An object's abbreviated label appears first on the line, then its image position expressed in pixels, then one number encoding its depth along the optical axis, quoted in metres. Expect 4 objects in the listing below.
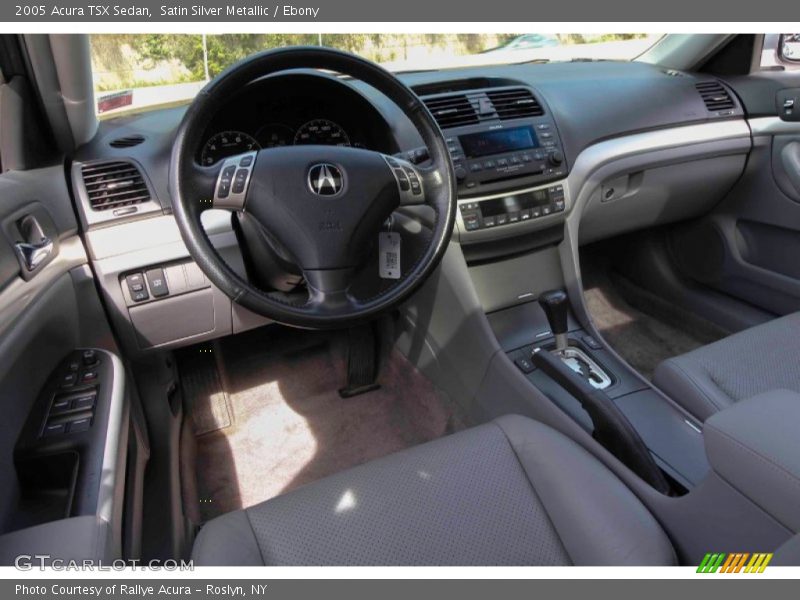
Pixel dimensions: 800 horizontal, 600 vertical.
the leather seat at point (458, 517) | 0.98
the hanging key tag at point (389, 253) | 1.48
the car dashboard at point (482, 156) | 1.51
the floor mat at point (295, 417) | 1.85
